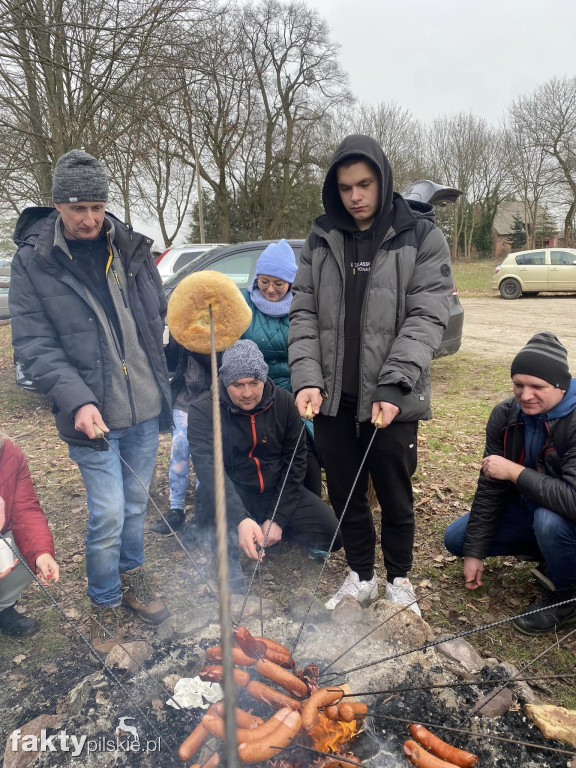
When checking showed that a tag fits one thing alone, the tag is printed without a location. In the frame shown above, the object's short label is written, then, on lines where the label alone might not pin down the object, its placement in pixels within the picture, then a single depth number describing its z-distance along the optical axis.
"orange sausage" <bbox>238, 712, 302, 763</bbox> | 1.53
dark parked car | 5.75
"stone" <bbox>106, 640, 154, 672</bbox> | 2.14
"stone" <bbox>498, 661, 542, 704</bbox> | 1.99
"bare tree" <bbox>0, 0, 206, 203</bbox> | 7.56
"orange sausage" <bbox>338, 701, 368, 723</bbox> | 1.76
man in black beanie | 2.37
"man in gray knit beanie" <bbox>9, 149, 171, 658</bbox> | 2.19
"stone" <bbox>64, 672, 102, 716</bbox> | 1.95
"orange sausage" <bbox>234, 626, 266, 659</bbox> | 1.97
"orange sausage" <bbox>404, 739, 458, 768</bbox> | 1.64
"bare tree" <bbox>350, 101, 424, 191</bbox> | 30.20
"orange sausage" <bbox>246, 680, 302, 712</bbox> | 1.82
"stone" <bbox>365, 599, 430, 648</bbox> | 2.27
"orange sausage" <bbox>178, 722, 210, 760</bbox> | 1.67
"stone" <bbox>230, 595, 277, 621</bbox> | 2.51
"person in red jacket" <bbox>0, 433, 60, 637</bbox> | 2.48
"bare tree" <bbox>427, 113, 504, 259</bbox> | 31.16
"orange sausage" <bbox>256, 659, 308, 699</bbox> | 1.89
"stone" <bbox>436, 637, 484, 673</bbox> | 2.15
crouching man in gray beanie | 2.91
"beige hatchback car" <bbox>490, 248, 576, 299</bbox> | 16.36
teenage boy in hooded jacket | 2.19
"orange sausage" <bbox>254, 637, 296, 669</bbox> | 2.04
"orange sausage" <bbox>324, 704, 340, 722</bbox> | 1.79
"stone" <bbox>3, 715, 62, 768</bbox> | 1.78
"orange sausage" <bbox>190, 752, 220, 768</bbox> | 1.61
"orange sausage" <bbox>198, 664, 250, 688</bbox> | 1.90
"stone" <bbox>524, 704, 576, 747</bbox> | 1.77
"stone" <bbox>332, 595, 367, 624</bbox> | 2.43
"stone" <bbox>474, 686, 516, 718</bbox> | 1.90
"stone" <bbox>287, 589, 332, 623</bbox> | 2.51
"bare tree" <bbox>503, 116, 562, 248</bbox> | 28.19
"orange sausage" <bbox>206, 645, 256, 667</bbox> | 1.96
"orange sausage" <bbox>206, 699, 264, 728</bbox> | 1.72
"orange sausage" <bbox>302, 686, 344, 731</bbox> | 1.69
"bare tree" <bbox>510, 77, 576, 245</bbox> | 26.86
